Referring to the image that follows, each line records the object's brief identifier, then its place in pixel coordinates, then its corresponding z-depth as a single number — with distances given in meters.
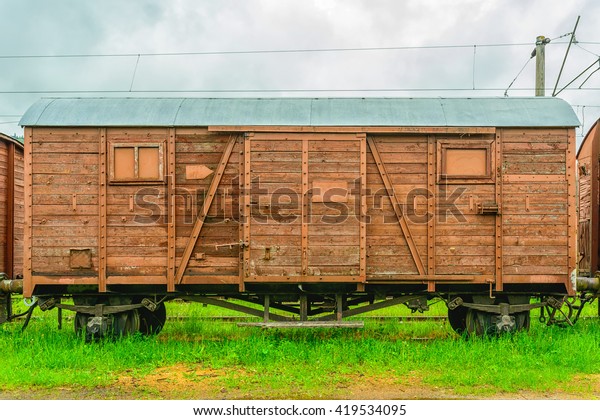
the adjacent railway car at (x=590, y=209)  9.70
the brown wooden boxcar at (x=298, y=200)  8.18
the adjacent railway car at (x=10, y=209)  10.10
